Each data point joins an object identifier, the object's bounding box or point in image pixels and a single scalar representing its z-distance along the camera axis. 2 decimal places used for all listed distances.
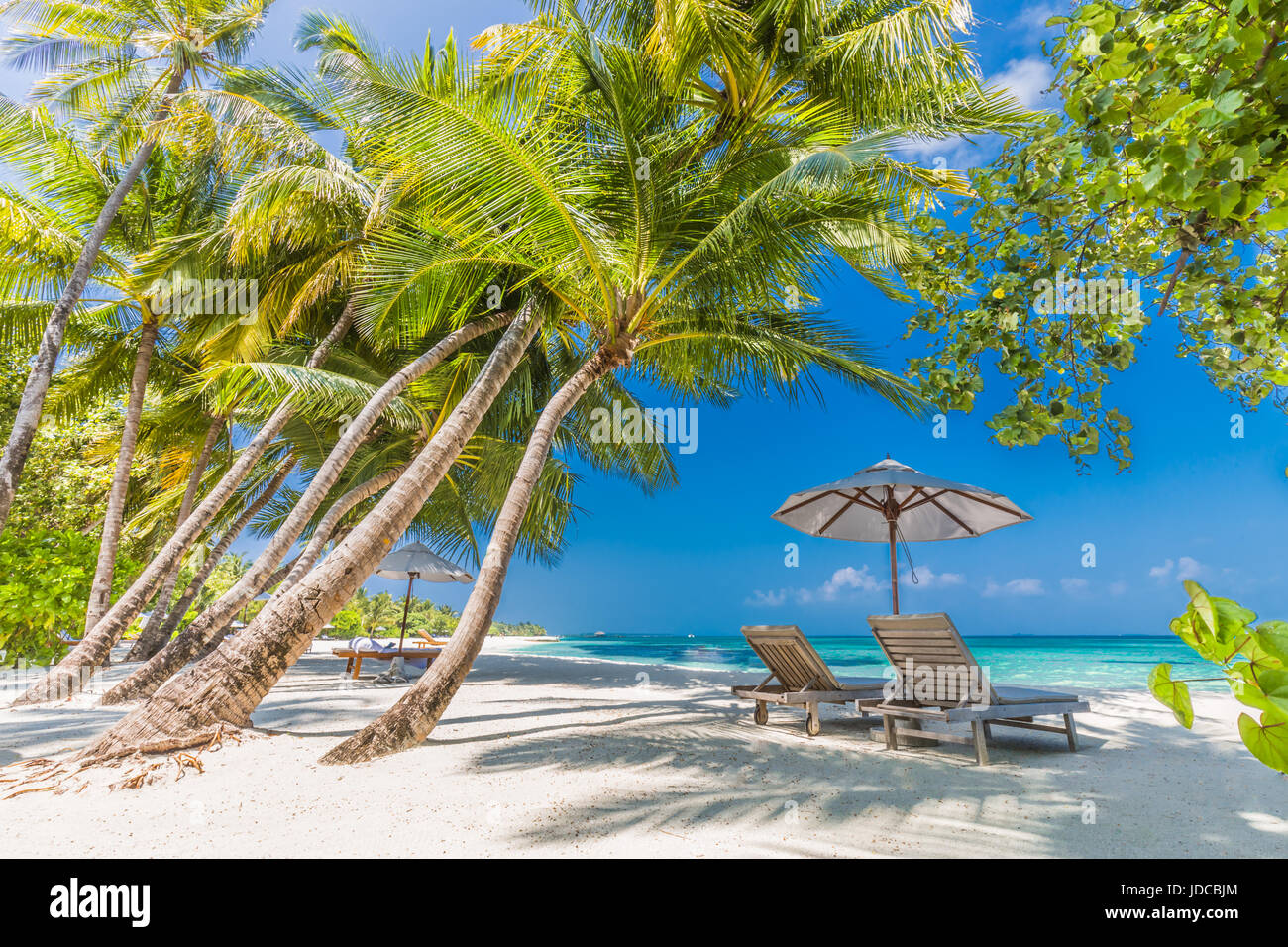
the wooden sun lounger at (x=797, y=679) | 5.55
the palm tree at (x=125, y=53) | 8.69
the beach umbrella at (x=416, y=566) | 11.52
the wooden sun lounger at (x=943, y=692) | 4.64
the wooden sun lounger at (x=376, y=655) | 10.77
